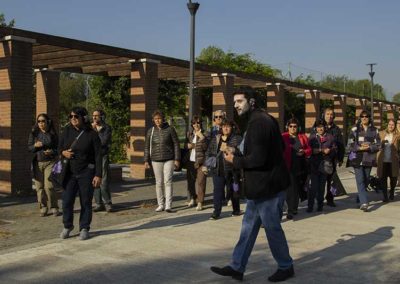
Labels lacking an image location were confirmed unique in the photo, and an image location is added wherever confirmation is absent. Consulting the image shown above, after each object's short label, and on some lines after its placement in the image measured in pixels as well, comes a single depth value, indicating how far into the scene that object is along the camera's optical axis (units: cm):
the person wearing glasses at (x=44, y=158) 802
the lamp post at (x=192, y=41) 1039
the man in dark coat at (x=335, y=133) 907
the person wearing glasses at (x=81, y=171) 644
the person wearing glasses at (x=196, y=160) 887
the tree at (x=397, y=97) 10121
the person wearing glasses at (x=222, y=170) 795
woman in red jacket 800
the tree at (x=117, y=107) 1944
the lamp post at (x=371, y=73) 3051
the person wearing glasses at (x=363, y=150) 895
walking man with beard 466
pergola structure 1031
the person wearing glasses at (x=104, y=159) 857
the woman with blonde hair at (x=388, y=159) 1009
